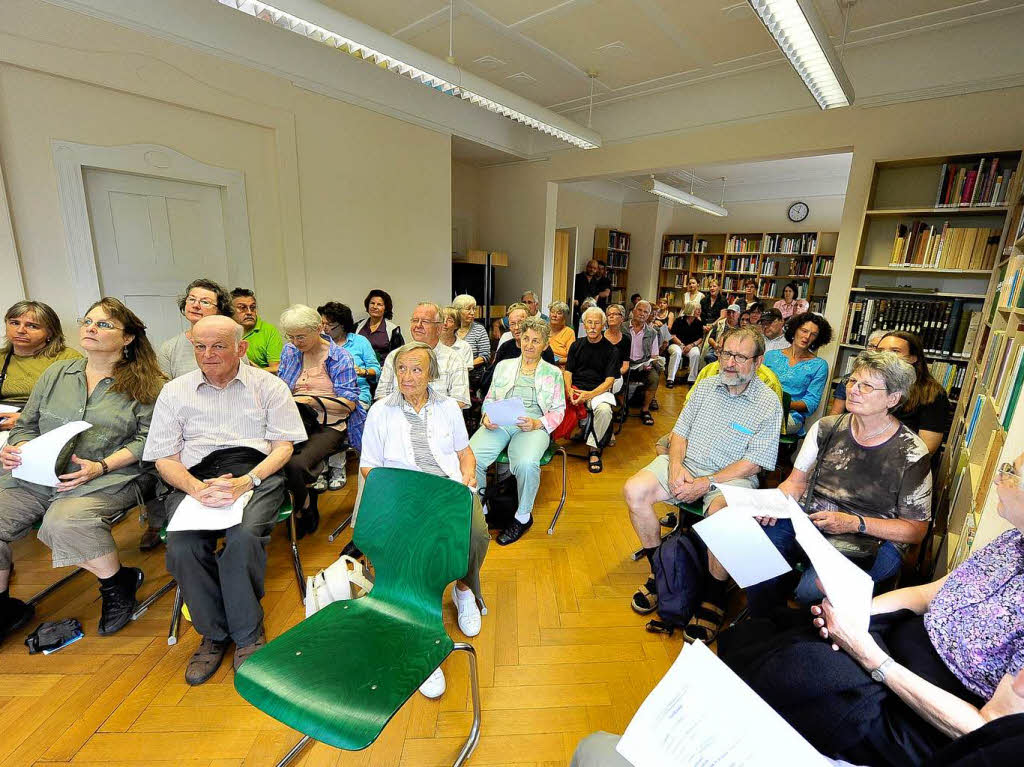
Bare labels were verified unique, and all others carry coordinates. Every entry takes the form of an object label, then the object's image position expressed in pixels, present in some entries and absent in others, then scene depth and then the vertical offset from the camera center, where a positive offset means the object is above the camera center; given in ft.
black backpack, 6.50 -4.23
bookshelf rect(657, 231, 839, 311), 24.88 +1.76
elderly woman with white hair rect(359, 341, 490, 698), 6.68 -2.27
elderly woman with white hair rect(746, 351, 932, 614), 5.39 -2.33
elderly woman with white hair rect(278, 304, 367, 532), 8.32 -2.02
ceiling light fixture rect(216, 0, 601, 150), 8.36 +4.84
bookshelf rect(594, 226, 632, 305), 29.04 +2.05
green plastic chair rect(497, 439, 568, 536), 8.93 -3.45
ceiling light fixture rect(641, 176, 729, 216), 20.72 +4.57
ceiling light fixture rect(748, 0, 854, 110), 7.85 +4.81
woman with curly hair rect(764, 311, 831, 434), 10.09 -1.69
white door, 11.52 +0.77
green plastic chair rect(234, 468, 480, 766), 3.58 -3.41
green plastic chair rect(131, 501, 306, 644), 6.03 -4.74
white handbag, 5.15 -3.57
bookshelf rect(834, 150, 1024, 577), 7.17 +0.57
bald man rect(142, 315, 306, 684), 5.64 -2.68
